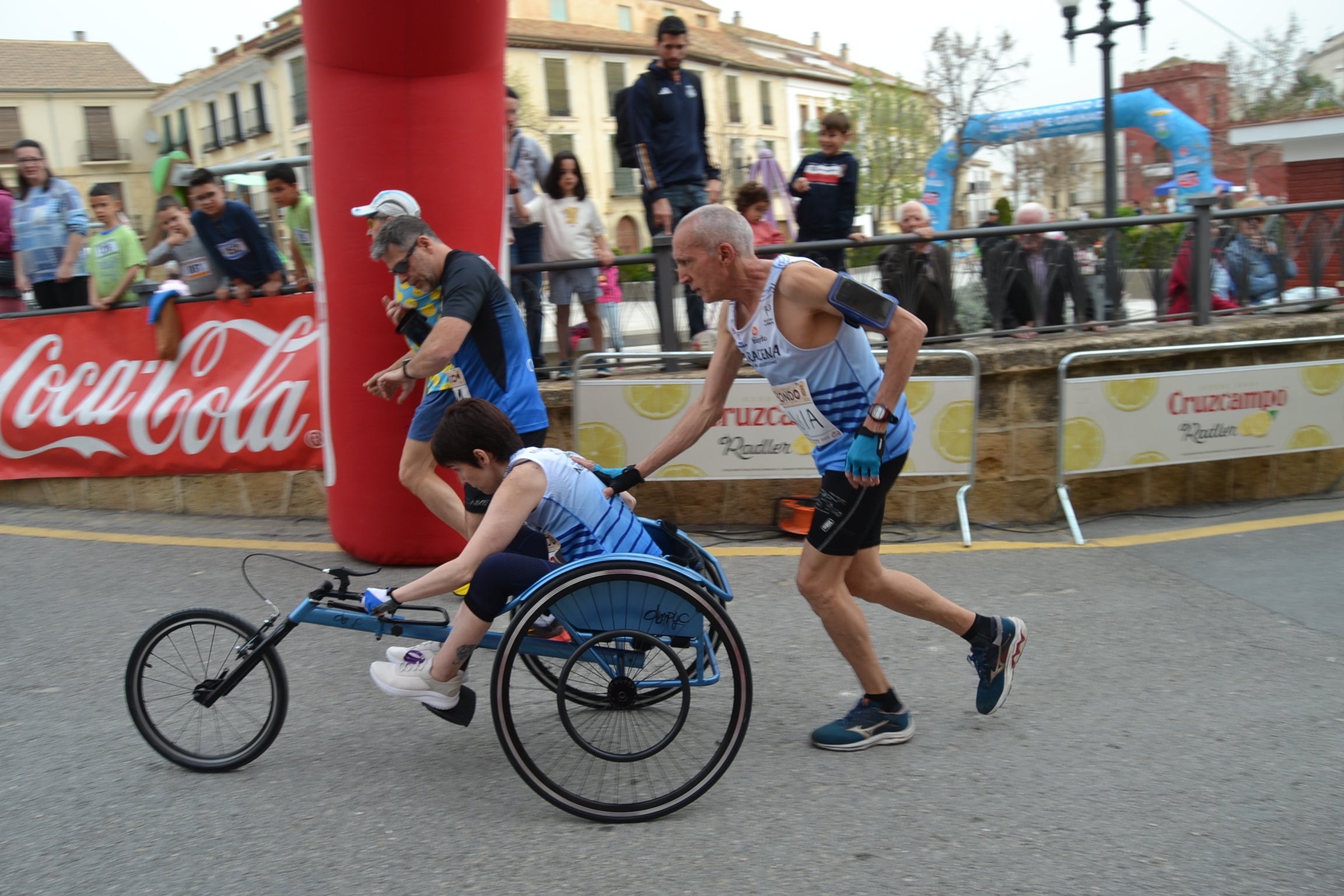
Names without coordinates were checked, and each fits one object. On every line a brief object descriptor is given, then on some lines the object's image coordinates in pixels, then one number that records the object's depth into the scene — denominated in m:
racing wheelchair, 3.19
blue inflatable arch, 18.67
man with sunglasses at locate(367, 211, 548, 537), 4.64
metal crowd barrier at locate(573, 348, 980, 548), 6.36
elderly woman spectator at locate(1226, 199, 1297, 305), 7.91
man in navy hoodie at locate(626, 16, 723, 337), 7.25
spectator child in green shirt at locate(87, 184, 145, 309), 7.49
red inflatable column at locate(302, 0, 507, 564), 5.08
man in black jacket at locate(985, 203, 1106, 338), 7.22
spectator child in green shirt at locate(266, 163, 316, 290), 6.86
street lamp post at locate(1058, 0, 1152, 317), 11.03
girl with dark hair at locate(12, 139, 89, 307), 7.93
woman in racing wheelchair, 3.24
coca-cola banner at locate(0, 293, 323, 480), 6.63
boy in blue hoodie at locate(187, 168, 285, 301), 6.77
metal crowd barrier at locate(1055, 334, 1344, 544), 6.38
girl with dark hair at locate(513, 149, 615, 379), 7.03
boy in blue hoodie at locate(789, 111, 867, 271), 7.50
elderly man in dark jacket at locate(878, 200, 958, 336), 7.08
